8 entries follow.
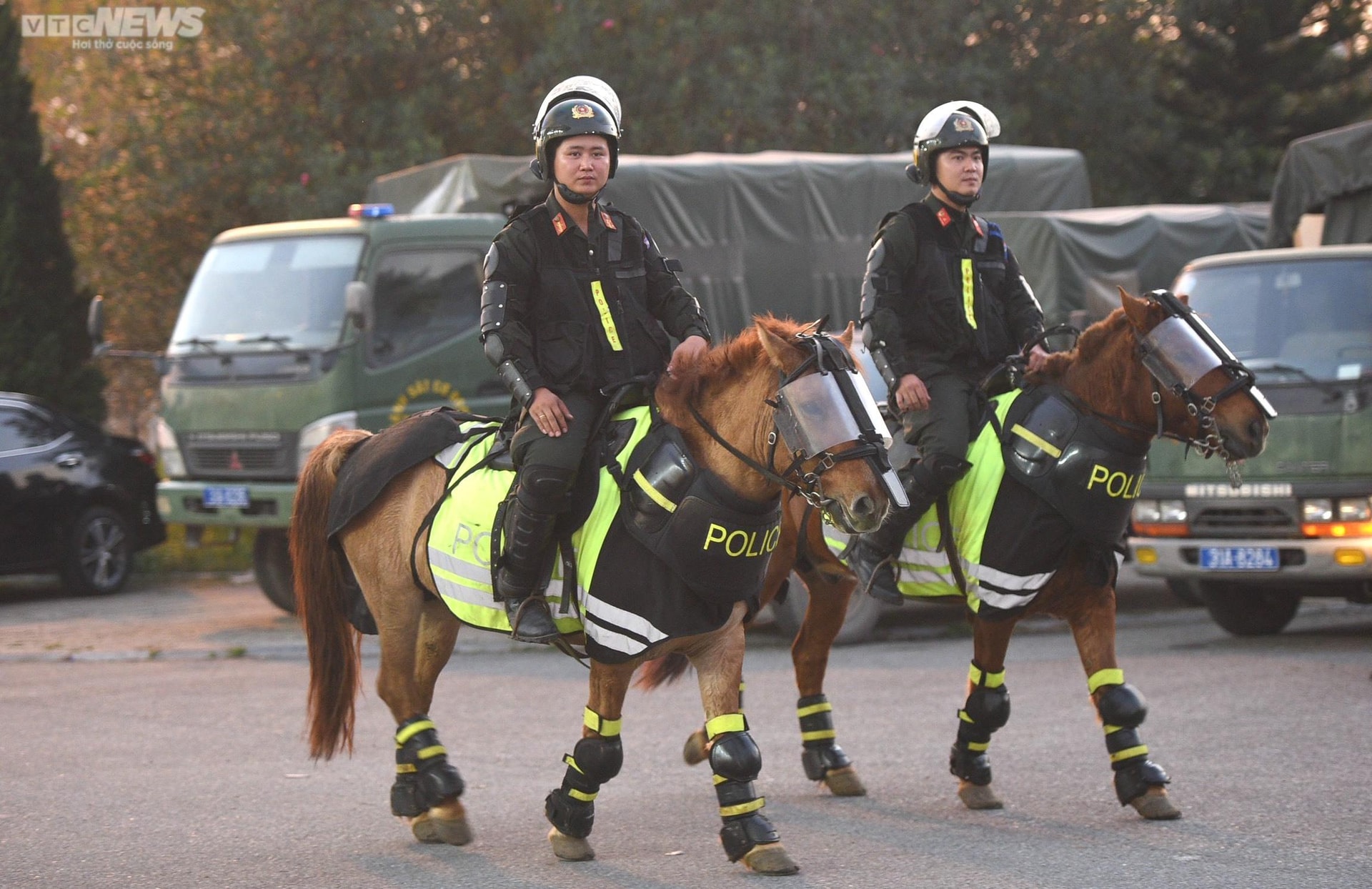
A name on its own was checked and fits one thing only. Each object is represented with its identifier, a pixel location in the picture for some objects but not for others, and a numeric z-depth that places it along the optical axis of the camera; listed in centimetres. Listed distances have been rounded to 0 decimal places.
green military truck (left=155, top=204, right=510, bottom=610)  2516
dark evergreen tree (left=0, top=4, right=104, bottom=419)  3503
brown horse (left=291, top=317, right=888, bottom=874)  1069
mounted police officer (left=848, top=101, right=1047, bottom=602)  1355
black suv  2773
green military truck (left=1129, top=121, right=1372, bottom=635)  2055
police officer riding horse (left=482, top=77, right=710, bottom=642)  1137
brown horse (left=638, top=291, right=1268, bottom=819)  1234
